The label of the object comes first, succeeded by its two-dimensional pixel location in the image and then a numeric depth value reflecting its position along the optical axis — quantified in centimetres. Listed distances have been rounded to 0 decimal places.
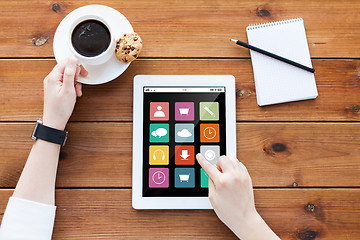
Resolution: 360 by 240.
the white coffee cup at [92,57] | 68
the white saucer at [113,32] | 73
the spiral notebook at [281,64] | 78
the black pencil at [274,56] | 78
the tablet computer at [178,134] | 76
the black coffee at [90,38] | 69
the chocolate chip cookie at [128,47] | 71
